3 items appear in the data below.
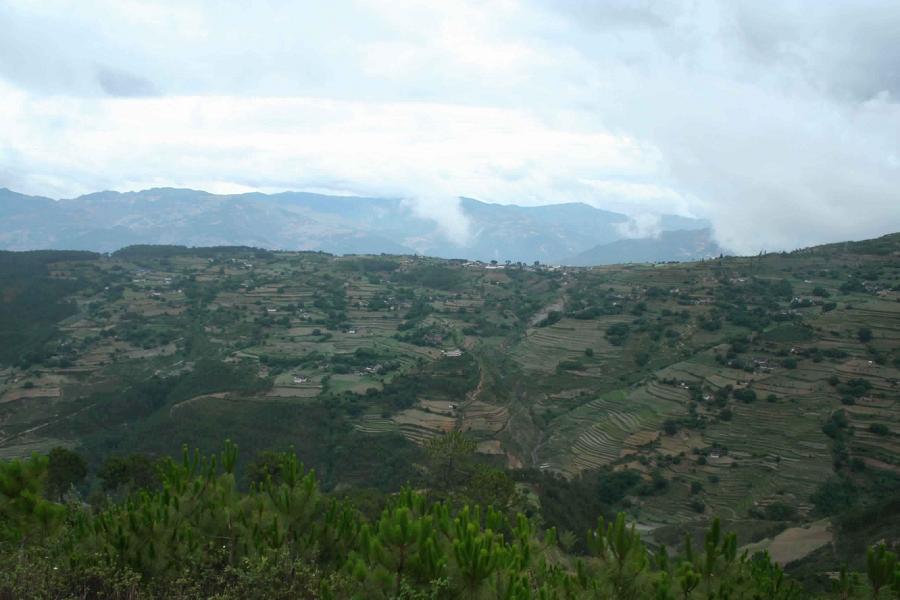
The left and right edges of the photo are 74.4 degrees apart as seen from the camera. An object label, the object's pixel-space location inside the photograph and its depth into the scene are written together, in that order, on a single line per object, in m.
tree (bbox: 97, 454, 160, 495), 25.64
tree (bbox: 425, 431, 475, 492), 30.64
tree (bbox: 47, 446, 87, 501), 24.97
